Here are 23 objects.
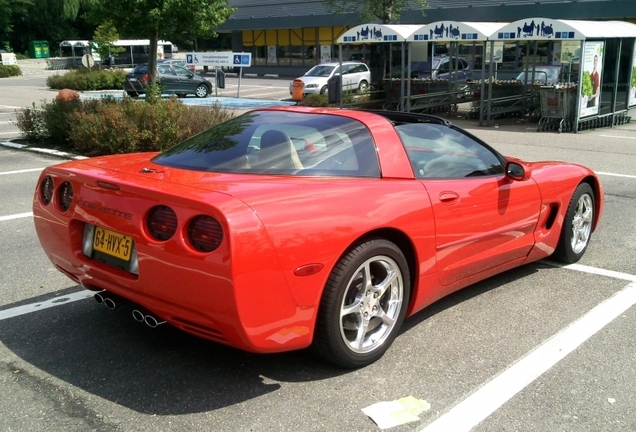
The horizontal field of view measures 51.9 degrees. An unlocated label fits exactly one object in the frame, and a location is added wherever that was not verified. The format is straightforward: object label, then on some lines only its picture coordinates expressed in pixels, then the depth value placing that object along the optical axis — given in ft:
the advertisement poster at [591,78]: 53.93
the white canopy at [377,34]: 64.13
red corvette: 10.39
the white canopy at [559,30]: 52.70
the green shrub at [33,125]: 44.98
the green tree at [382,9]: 82.94
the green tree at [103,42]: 117.08
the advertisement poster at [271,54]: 157.79
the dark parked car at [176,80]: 95.09
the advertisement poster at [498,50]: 70.35
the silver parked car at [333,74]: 87.25
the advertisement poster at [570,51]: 56.24
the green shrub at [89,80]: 113.09
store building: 104.03
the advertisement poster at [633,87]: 60.70
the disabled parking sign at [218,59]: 81.46
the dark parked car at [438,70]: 79.25
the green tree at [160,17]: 44.98
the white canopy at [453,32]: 60.21
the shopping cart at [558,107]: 55.11
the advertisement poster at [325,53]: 145.12
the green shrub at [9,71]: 159.27
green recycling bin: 258.37
